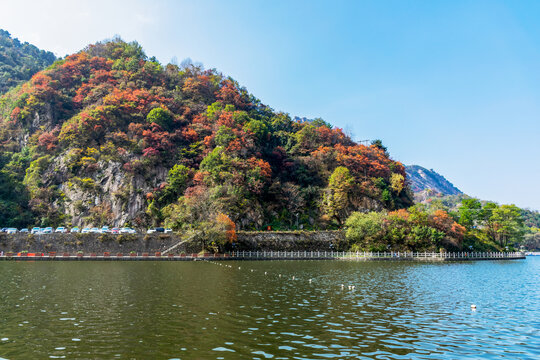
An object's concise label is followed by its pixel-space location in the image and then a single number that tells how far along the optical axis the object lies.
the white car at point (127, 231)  69.06
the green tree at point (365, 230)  74.38
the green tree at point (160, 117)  94.75
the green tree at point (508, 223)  95.62
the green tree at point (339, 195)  86.56
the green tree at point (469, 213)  97.81
